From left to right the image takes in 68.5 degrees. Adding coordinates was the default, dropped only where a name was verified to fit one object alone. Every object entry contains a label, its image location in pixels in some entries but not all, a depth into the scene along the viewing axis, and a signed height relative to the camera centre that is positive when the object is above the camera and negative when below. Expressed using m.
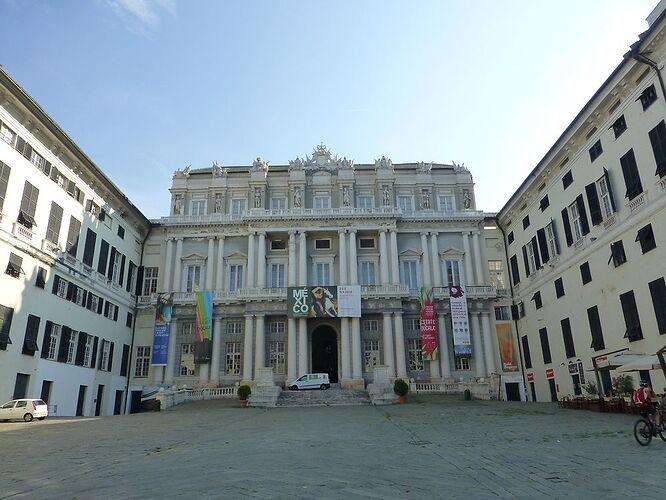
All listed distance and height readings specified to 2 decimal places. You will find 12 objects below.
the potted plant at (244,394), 31.38 +0.35
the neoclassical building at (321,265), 41.09 +11.51
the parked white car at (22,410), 23.73 -0.28
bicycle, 11.11 -0.82
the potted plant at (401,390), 31.67 +0.40
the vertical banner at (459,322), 40.22 +5.80
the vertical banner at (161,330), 40.19 +5.69
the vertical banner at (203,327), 40.59 +5.89
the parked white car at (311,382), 37.06 +1.17
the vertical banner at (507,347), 40.25 +3.76
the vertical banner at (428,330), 40.25 +5.22
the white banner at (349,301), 40.47 +7.66
